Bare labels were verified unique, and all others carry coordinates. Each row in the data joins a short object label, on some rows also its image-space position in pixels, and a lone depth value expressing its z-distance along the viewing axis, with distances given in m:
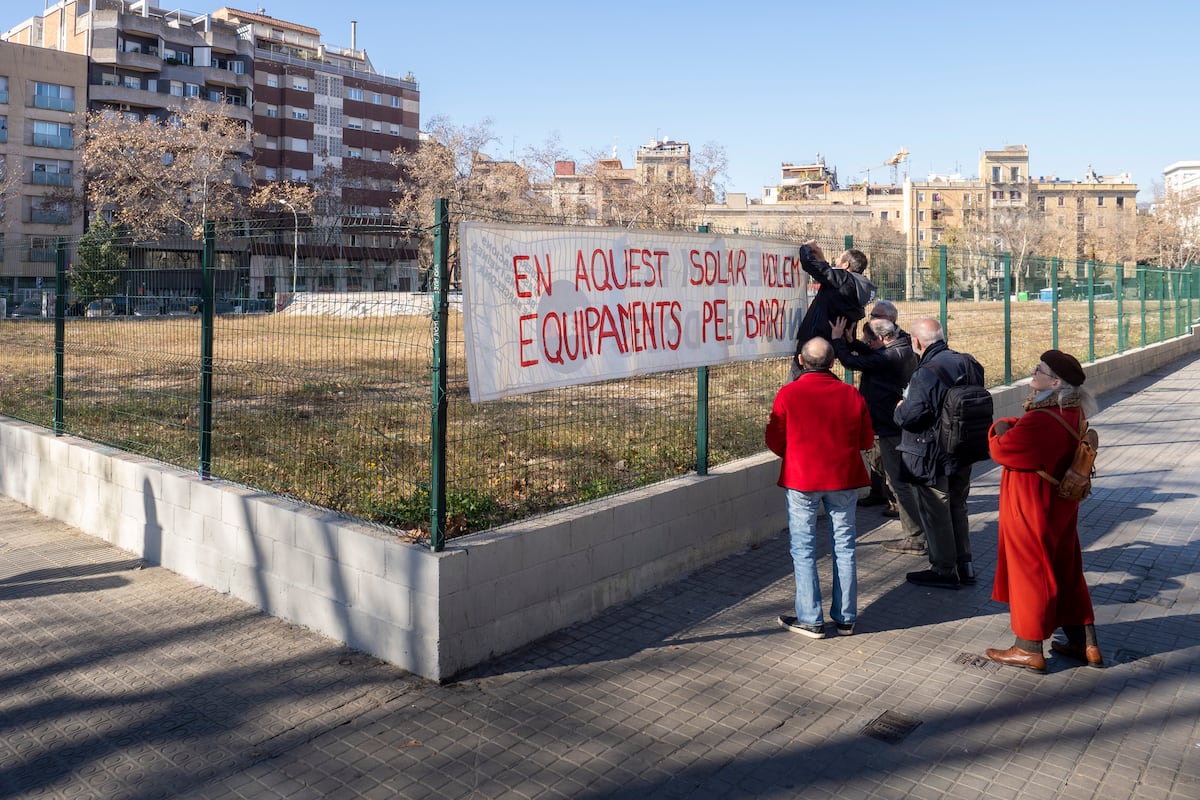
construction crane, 162.15
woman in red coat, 4.88
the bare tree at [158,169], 46.59
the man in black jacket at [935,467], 6.17
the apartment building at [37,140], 56.91
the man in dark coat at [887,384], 7.00
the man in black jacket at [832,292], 7.04
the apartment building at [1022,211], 94.19
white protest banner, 5.09
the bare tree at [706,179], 47.41
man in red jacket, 5.27
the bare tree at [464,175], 48.72
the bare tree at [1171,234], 70.79
